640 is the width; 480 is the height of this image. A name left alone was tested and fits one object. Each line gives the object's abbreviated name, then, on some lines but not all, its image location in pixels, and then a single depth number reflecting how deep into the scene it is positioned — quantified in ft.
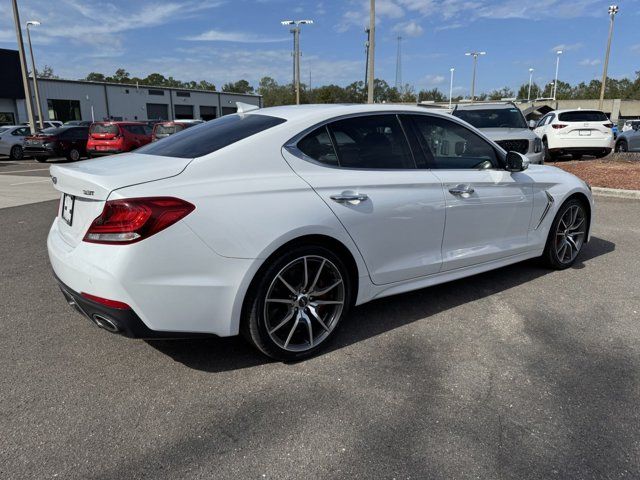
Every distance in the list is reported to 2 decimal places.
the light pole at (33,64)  91.37
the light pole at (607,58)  119.75
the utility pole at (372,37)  61.00
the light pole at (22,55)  70.69
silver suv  32.50
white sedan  8.87
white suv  47.57
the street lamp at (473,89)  227.59
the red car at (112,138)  63.31
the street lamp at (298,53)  106.42
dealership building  139.44
